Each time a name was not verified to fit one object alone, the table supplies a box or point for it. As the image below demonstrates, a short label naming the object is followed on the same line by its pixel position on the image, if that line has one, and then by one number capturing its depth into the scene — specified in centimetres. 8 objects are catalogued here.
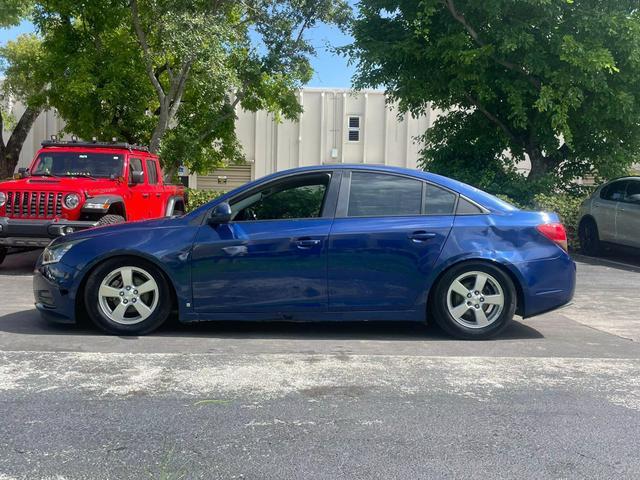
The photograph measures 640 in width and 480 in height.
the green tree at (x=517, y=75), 1327
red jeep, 915
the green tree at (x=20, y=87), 1877
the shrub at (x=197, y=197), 1664
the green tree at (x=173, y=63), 1435
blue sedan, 556
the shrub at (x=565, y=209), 1400
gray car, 1155
